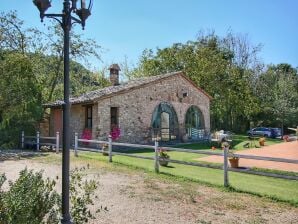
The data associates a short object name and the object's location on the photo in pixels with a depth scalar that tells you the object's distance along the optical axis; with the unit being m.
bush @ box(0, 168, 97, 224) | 3.21
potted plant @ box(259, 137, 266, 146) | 19.25
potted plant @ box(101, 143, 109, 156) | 12.79
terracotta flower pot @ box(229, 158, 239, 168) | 9.94
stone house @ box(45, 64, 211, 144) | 16.58
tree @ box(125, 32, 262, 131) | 28.98
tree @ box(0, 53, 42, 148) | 16.21
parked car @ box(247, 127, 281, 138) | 29.52
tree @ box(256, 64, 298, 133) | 33.89
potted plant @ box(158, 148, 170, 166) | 10.20
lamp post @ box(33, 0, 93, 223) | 3.56
